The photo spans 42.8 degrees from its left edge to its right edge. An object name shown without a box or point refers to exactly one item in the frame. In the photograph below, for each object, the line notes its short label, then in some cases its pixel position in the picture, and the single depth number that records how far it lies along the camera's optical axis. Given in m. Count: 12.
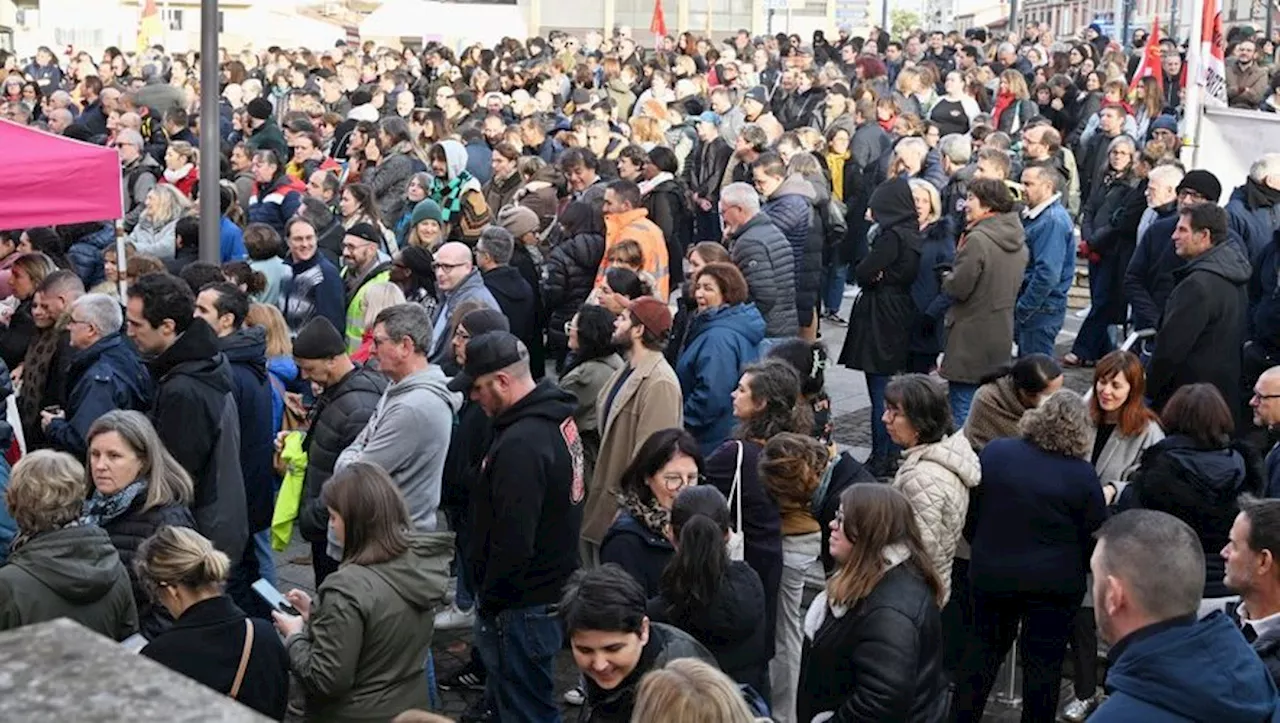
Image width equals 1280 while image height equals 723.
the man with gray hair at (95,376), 6.91
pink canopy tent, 8.02
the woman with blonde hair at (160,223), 10.75
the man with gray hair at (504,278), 9.31
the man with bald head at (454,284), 8.62
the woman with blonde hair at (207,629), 4.62
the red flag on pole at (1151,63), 17.14
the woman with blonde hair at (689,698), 3.54
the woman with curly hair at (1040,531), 5.88
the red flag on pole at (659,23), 28.56
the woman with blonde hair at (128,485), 5.74
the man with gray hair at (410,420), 6.32
